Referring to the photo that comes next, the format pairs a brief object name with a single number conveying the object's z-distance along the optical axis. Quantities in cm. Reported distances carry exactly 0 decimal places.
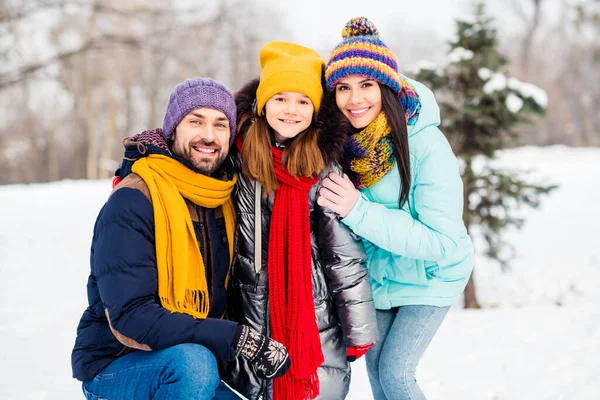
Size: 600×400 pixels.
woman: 273
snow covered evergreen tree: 631
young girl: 271
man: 241
